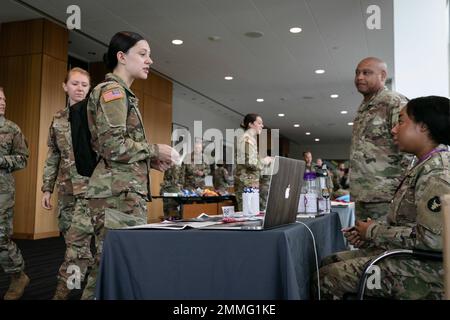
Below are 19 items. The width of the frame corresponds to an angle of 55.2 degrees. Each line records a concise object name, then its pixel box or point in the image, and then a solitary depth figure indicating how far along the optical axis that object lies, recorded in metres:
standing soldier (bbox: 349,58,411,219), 2.64
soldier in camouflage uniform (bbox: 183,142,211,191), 8.41
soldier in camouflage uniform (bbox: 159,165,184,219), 6.80
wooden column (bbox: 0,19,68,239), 6.30
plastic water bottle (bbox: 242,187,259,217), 1.99
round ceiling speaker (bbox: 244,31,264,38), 7.16
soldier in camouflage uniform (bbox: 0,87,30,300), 2.74
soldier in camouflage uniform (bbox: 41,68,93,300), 2.59
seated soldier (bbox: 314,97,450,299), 1.36
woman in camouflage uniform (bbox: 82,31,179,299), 1.70
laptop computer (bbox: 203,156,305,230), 1.34
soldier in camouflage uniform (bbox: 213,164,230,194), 11.91
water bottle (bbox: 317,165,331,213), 2.34
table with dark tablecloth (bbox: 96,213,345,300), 1.25
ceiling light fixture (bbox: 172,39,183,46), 7.53
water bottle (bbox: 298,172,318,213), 2.25
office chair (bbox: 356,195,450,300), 1.34
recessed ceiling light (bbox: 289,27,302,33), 6.96
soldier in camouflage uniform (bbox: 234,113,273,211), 4.56
